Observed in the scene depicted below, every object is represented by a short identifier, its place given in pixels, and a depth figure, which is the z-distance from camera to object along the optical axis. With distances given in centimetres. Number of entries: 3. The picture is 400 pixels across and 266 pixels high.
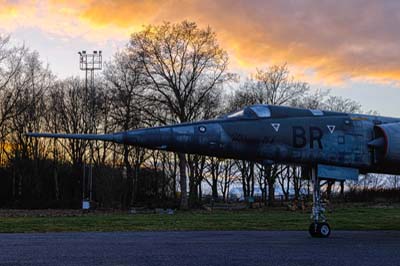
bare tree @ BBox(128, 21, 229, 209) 4944
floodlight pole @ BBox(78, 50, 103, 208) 5813
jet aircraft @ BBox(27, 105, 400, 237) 1198
